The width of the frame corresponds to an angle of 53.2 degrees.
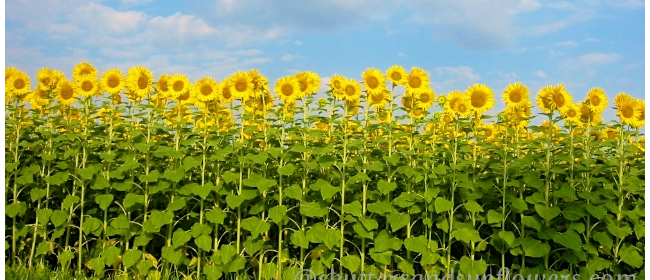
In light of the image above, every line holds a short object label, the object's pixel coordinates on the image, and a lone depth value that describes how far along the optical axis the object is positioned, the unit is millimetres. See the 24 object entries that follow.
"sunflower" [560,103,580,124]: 5223
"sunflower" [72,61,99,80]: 5961
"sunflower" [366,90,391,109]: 5559
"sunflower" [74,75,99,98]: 5797
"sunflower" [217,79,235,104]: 5480
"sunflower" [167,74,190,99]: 5594
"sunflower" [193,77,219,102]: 5512
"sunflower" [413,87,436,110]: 5609
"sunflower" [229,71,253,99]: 5430
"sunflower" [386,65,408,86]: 5391
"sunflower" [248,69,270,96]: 5449
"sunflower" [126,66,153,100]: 5645
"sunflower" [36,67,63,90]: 6129
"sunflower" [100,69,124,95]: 5758
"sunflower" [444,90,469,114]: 5488
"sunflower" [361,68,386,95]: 5359
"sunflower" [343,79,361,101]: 5305
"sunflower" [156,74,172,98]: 5612
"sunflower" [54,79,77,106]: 5941
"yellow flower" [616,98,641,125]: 5256
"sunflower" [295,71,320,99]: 5371
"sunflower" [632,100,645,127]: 5250
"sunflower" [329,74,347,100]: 5305
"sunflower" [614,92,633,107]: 5281
